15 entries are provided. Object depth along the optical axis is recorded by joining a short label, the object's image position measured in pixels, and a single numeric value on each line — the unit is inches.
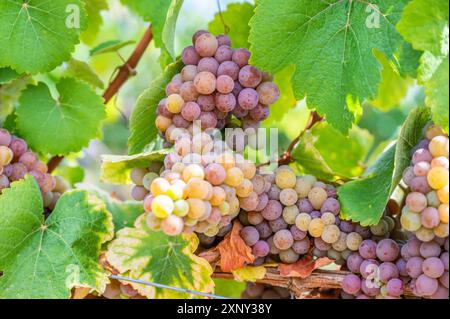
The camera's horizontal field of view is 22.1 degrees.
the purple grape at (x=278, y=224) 31.9
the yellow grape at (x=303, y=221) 31.6
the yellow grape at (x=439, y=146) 28.6
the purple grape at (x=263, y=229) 32.0
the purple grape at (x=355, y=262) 31.0
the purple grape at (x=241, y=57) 32.4
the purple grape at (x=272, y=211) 31.7
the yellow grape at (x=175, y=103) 32.1
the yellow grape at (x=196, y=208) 28.3
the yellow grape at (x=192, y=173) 28.9
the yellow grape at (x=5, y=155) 32.3
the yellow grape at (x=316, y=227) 31.4
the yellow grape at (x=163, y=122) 32.6
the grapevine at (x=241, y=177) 29.0
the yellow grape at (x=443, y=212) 28.1
